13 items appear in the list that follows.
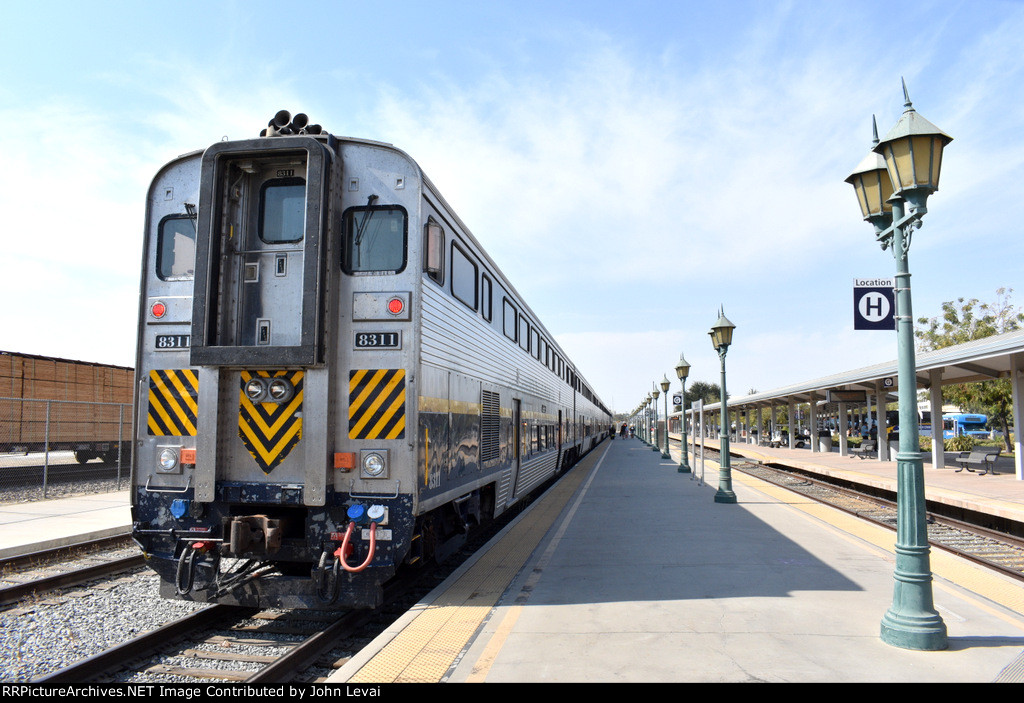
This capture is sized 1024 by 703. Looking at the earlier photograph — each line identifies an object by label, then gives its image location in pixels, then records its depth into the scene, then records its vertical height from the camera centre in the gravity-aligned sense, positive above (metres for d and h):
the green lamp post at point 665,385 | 30.89 +1.40
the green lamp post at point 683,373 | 22.02 +1.43
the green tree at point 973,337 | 28.08 +4.28
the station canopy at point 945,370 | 13.41 +1.23
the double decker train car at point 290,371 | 5.41 +0.36
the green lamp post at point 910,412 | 4.89 +0.04
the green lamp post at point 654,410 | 39.76 +0.41
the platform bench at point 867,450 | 25.33 -1.26
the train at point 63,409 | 18.19 +0.10
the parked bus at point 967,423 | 48.59 -0.41
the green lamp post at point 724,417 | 13.52 -0.03
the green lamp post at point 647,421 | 52.75 -0.50
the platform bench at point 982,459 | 16.81 -1.08
